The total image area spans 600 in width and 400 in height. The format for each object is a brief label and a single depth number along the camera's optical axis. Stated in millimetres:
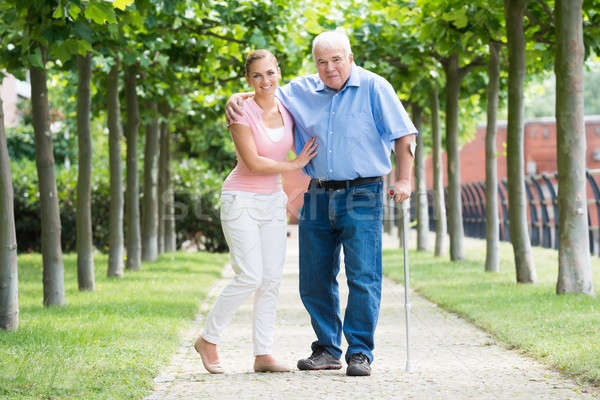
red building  85924
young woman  10910
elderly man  10965
